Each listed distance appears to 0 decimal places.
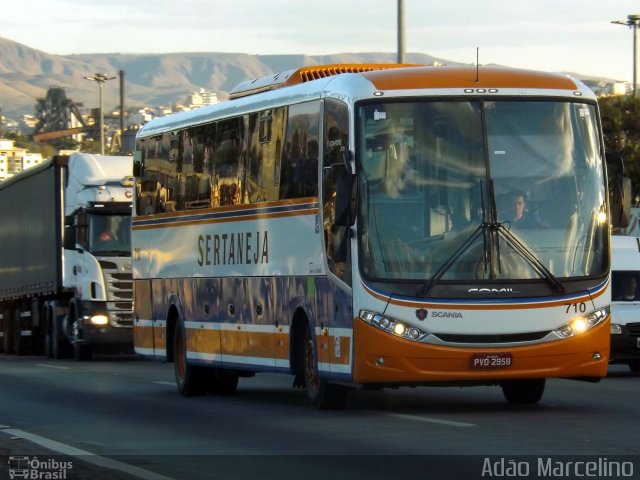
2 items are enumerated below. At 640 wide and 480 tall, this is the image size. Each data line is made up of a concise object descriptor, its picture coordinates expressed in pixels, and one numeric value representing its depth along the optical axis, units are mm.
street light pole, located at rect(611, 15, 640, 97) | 59000
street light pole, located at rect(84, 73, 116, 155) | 76938
